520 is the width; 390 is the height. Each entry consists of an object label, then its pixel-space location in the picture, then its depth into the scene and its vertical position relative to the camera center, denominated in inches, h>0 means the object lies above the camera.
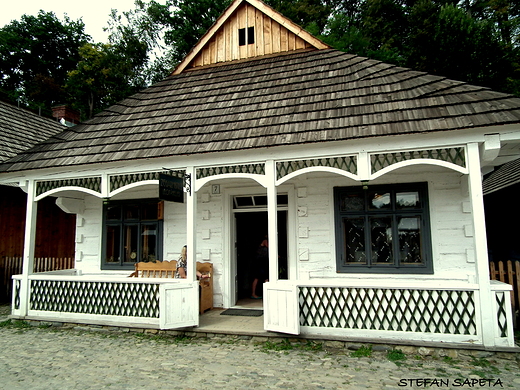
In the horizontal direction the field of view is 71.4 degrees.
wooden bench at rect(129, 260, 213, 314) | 315.6 -25.8
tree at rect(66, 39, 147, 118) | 1259.2 +580.2
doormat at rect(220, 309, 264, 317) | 299.2 -59.7
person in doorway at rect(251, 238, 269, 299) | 346.0 -18.2
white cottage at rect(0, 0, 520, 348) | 223.6 +41.4
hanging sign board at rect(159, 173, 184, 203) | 254.0 +39.1
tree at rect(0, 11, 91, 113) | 1254.3 +690.9
